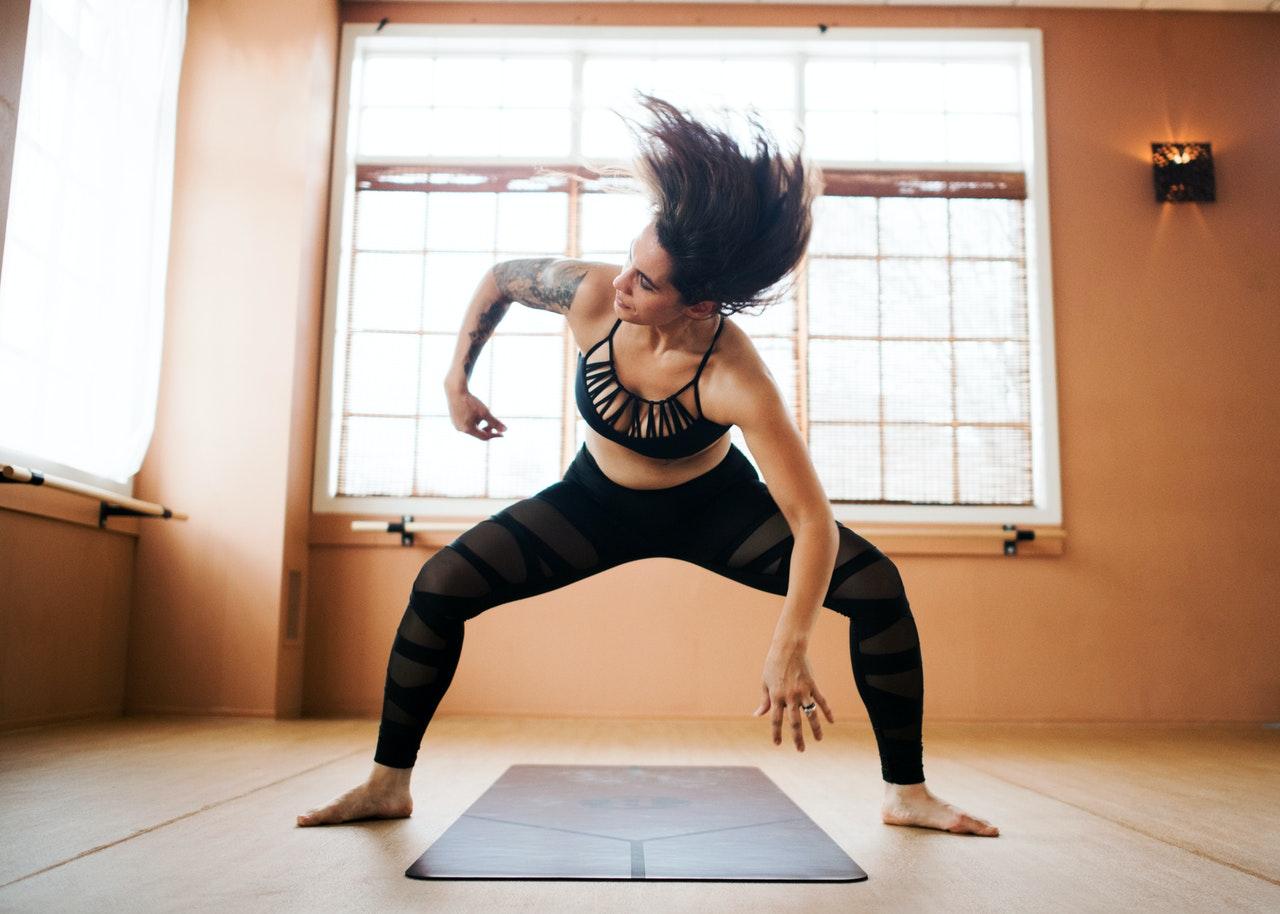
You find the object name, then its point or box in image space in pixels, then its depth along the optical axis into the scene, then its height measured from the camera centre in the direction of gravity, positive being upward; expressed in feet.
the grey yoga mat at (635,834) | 4.97 -1.54
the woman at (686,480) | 5.32 +0.53
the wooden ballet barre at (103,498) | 8.95 +0.63
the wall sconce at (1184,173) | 14.87 +5.83
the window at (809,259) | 14.56 +4.63
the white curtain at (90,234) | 10.53 +3.64
